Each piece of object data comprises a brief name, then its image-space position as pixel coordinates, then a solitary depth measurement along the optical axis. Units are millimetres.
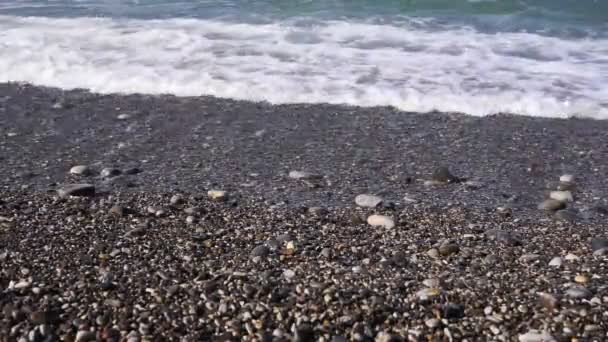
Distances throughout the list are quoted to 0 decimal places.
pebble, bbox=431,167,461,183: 4602
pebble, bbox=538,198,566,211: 4258
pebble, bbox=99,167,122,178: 4590
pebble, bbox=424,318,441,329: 2900
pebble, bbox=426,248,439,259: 3516
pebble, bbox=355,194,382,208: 4211
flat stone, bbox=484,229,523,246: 3699
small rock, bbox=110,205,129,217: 3938
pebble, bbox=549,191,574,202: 4398
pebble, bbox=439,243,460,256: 3547
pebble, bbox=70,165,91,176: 4613
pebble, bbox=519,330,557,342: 2791
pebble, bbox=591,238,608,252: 3660
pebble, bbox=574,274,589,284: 3235
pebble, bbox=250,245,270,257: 3494
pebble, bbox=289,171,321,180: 4637
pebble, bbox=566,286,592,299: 3067
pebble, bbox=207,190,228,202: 4246
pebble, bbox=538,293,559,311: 2990
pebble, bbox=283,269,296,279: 3264
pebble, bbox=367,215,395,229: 3912
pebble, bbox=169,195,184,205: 4160
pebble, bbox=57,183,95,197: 4180
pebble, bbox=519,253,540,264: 3486
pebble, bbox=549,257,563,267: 3438
